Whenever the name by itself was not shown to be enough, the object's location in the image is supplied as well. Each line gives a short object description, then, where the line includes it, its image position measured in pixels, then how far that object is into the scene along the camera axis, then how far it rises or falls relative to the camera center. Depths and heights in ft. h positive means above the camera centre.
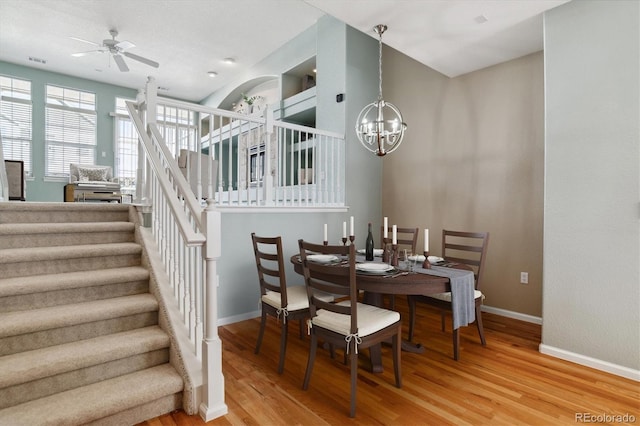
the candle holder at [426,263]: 8.17 -1.29
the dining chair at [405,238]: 11.04 -1.12
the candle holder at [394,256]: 8.49 -1.16
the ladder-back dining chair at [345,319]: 6.34 -2.23
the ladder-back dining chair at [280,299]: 8.02 -2.30
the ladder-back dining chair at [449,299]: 8.77 -2.43
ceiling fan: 15.62 +7.81
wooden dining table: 6.93 -1.53
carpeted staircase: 5.44 -2.30
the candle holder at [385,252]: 8.91 -1.11
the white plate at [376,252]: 10.14 -1.30
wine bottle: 9.38 -1.14
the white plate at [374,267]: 7.53 -1.31
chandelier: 10.08 +2.57
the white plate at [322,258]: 8.86 -1.30
